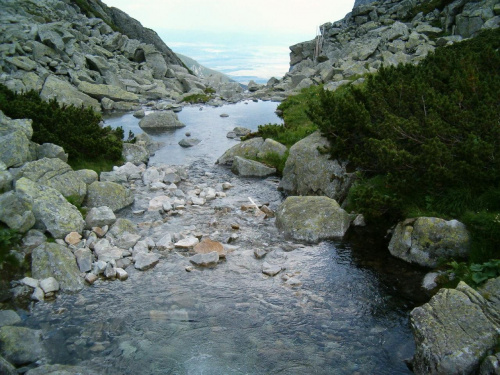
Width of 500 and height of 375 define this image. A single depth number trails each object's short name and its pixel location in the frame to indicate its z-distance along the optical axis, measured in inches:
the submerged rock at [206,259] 453.1
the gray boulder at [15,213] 443.5
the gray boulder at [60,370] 280.3
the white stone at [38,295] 377.1
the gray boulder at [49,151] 645.3
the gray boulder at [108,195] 596.7
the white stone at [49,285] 388.8
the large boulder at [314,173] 631.8
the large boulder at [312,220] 520.4
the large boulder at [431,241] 424.8
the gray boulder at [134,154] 838.5
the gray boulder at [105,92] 1502.2
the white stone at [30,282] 389.2
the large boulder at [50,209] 474.9
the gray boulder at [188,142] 1032.5
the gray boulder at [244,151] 859.6
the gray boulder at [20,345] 299.9
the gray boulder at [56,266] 403.2
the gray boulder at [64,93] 1284.4
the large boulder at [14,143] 574.6
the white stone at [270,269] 434.9
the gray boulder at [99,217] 520.4
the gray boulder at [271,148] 843.4
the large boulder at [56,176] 559.2
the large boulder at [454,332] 276.4
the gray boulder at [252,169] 794.2
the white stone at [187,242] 491.8
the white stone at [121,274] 423.2
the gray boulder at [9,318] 338.3
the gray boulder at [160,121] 1226.0
